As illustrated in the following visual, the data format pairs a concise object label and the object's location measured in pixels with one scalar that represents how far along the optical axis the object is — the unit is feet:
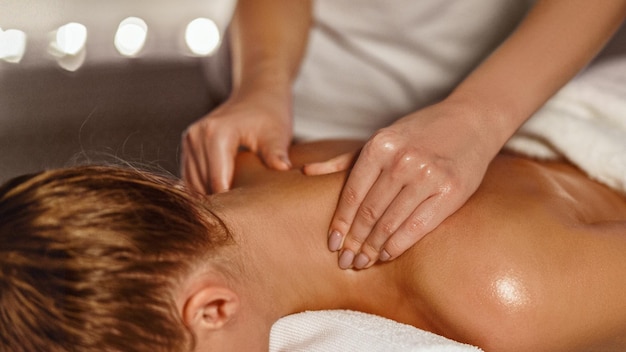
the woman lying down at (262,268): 3.11
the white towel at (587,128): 3.66
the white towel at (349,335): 3.23
